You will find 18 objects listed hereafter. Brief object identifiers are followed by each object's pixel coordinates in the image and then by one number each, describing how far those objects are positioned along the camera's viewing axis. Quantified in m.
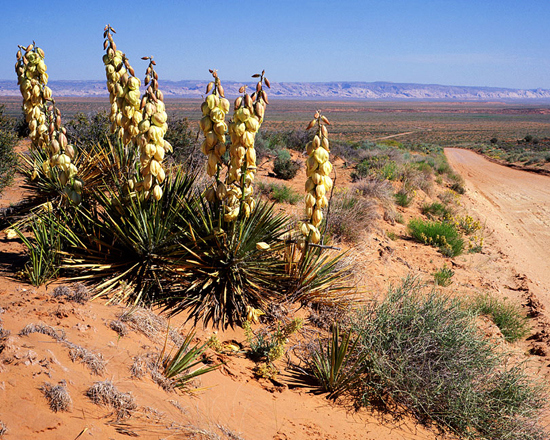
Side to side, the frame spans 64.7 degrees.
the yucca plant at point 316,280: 4.03
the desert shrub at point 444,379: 3.12
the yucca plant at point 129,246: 3.69
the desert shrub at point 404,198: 10.51
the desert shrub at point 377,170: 11.69
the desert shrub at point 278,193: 8.64
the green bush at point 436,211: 10.47
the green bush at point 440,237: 7.97
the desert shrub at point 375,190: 9.75
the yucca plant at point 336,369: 3.29
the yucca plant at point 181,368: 2.79
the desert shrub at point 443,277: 6.31
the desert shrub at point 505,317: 5.29
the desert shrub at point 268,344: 3.45
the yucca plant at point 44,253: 3.49
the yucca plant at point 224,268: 3.71
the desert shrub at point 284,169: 11.20
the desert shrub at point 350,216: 6.94
